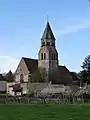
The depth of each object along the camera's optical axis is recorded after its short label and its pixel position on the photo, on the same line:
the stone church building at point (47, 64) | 89.19
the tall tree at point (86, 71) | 79.21
